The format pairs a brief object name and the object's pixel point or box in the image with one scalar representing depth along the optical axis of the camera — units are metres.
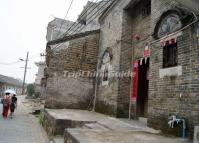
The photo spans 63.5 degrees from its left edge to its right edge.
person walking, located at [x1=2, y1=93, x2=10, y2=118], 9.47
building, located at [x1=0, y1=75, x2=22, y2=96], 32.87
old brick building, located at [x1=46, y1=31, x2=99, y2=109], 9.16
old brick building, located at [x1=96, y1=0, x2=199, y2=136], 4.34
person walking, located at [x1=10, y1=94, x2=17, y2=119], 9.73
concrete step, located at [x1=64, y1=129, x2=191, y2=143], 3.35
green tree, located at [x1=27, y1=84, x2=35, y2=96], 29.09
